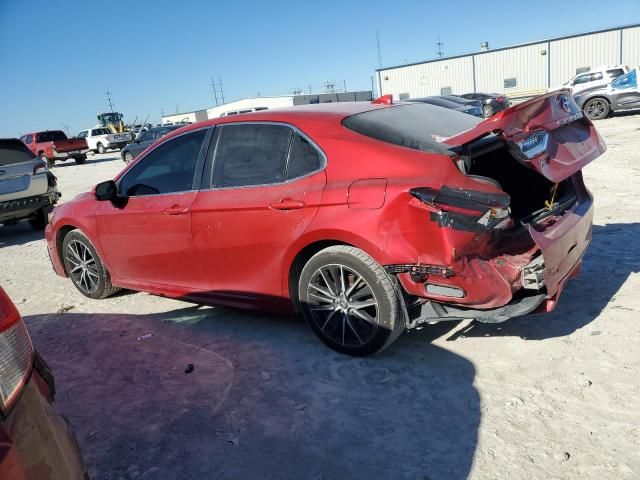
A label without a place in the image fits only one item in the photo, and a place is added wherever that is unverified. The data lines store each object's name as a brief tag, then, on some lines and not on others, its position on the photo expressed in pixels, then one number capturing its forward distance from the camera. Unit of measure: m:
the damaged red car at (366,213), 2.93
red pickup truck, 28.50
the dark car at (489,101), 16.30
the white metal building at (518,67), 30.92
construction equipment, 43.46
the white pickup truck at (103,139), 34.50
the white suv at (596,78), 18.31
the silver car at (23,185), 8.63
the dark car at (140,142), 23.20
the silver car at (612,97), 17.84
